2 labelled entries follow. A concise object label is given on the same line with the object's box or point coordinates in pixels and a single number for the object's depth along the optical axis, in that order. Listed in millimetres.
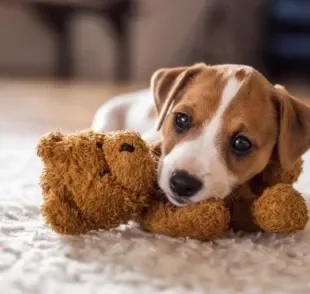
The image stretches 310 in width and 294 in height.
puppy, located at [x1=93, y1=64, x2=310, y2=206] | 507
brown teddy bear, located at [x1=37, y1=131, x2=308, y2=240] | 487
